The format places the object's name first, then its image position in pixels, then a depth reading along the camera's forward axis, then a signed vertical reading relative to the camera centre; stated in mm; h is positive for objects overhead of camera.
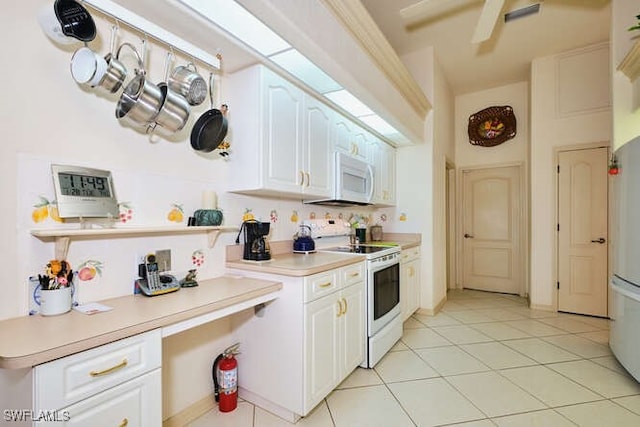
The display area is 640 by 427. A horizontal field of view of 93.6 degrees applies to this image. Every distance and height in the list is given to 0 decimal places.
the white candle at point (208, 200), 1813 +93
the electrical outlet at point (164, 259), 1632 -243
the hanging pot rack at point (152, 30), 1287 +889
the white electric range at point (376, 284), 2383 -590
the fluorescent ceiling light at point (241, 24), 1317 +929
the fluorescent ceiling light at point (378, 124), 2835 +914
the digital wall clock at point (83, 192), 1256 +102
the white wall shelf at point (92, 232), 1180 -75
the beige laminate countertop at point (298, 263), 1749 -318
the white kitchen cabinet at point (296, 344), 1720 -798
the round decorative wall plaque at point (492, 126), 4551 +1379
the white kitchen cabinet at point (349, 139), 2613 +721
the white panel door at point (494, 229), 4617 -223
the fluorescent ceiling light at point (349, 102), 2278 +921
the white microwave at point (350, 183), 2547 +300
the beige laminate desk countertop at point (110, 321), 878 -394
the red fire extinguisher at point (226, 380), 1854 -1030
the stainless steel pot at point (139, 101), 1442 +558
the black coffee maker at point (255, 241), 1999 -174
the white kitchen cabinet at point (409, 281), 3213 -753
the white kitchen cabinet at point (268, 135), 1861 +532
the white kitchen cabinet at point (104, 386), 877 -555
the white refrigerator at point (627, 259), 2064 -327
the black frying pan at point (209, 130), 1777 +506
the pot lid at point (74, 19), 1202 +804
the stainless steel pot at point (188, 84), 1646 +731
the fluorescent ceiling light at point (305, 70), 1741 +917
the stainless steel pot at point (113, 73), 1357 +657
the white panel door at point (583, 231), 3598 -199
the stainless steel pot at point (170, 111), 1537 +549
